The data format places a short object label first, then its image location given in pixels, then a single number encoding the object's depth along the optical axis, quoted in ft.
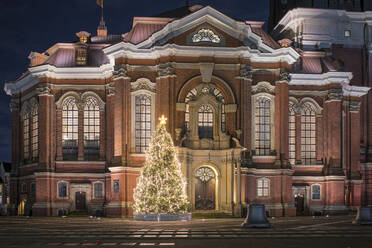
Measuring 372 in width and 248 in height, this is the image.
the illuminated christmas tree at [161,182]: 133.28
